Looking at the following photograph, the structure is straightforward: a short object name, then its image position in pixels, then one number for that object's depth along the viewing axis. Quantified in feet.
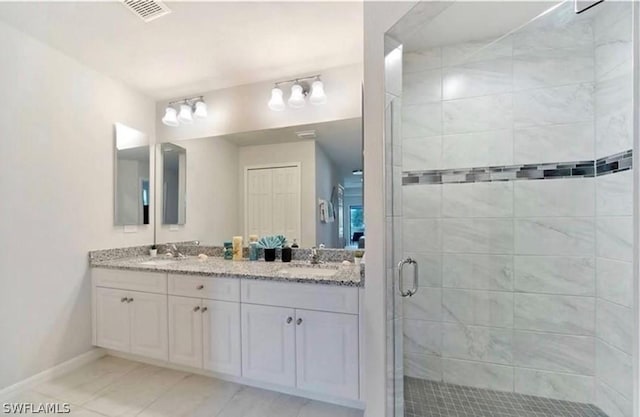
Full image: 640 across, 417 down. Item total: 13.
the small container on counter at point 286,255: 7.57
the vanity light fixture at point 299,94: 7.41
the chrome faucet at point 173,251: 8.93
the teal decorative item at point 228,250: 8.18
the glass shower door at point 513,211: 4.99
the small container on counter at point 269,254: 7.64
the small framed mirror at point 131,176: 8.38
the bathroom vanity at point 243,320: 5.40
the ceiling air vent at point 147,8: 5.28
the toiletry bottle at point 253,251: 7.82
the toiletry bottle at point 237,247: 8.05
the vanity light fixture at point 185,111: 8.77
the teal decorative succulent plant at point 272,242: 7.70
